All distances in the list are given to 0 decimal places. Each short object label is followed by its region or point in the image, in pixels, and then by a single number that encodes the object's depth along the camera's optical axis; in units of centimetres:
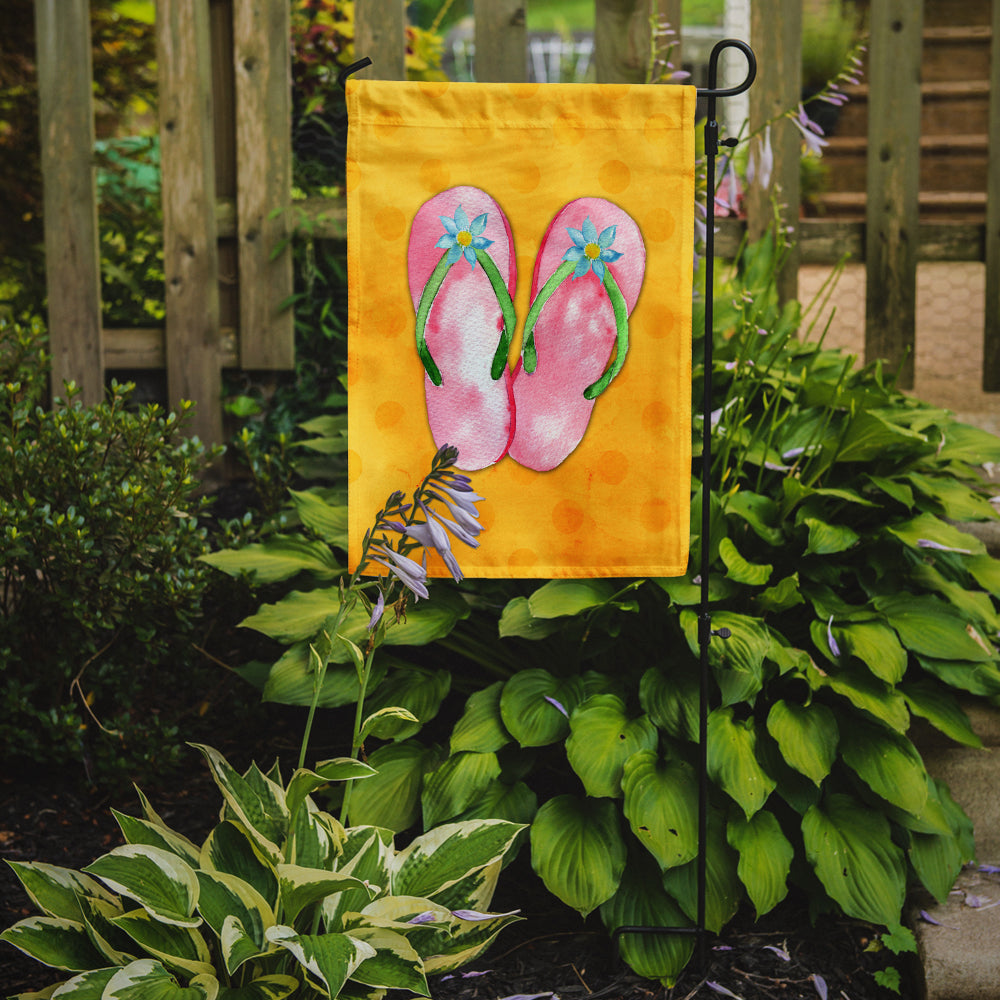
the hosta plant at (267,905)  201
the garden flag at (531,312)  214
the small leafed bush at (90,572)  237
